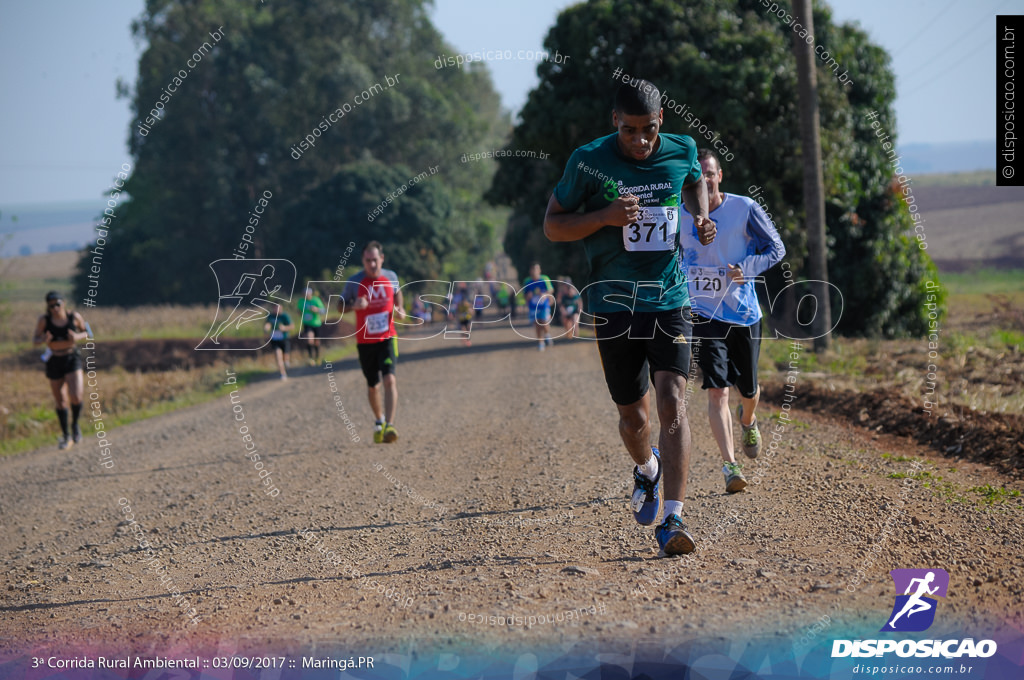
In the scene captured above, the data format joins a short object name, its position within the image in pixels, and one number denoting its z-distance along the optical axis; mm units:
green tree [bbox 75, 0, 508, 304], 47406
